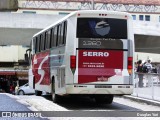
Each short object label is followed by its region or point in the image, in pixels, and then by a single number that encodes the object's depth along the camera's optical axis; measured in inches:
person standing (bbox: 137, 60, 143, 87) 730.9
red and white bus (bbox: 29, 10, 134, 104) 569.3
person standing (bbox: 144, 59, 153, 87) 690.6
